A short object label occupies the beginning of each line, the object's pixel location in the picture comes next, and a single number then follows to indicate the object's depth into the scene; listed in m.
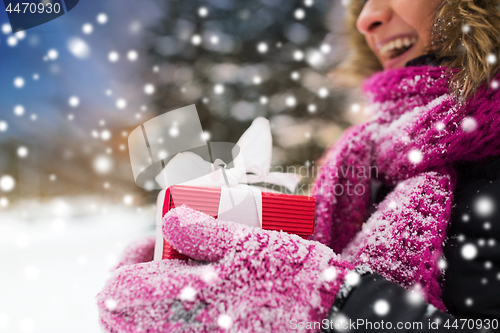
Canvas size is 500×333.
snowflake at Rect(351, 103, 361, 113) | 1.00
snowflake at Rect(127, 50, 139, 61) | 0.73
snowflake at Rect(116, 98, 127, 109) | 0.70
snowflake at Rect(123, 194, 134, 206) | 0.73
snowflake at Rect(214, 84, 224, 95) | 0.85
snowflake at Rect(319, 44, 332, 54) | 0.91
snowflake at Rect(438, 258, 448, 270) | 0.38
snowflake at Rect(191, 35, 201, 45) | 0.82
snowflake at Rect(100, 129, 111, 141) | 0.68
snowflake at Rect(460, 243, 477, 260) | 0.36
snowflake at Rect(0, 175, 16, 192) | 0.63
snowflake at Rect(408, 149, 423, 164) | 0.41
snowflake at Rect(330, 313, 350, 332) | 0.29
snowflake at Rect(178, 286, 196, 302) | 0.28
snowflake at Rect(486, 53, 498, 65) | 0.36
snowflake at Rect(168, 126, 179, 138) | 0.47
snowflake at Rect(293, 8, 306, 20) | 0.88
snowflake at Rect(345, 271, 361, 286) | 0.31
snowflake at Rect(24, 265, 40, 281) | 0.67
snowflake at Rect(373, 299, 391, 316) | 0.29
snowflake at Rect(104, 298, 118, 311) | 0.28
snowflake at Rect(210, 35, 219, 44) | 0.83
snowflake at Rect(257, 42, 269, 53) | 0.88
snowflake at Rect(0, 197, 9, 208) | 0.64
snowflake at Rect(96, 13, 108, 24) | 0.68
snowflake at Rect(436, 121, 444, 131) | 0.39
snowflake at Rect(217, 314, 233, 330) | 0.28
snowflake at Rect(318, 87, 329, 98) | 0.95
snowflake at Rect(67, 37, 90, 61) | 0.66
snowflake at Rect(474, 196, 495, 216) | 0.35
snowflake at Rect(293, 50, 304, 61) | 0.90
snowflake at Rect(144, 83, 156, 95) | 0.74
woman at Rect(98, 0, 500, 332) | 0.29
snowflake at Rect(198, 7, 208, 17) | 0.81
